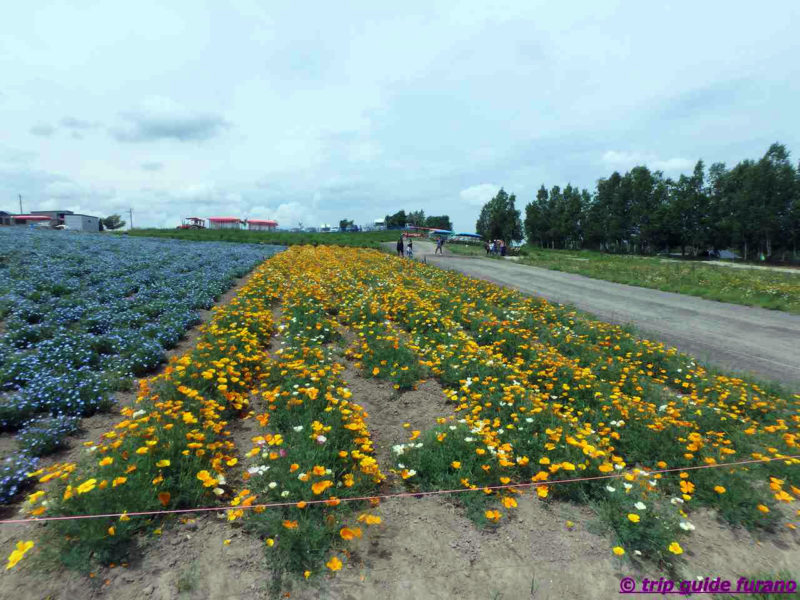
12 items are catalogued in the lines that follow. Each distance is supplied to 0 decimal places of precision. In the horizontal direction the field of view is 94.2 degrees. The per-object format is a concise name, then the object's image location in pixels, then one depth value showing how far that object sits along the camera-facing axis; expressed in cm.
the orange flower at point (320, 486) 298
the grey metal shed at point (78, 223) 5641
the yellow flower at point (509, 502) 320
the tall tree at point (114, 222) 10638
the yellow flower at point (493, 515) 307
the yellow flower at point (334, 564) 254
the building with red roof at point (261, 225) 8419
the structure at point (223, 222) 8094
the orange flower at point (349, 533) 278
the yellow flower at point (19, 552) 225
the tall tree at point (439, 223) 15688
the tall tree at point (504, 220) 6931
